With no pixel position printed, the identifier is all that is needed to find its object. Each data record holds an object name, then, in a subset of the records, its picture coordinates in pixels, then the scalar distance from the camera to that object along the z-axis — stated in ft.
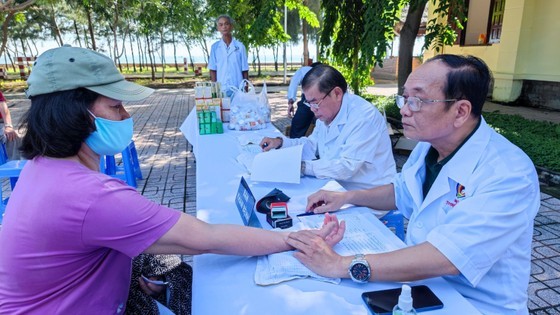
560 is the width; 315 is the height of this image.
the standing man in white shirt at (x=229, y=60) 17.95
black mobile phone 3.17
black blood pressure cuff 5.30
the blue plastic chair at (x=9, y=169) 9.65
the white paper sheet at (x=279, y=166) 6.46
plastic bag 11.15
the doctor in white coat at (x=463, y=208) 3.44
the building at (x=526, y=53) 25.11
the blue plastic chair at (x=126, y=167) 12.68
